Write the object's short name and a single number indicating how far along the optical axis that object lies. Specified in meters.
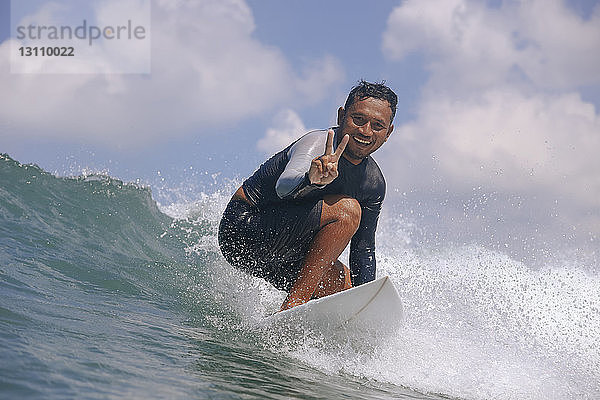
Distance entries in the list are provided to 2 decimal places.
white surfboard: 6.44
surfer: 7.16
